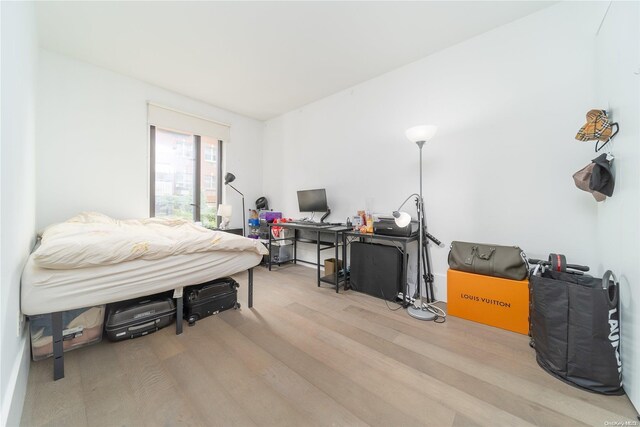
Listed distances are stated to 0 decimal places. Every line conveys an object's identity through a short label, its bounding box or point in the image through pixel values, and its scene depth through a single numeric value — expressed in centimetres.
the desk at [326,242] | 282
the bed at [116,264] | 132
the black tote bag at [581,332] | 126
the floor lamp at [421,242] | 222
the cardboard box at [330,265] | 321
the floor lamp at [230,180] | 377
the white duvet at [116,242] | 136
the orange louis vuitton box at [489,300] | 186
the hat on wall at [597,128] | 150
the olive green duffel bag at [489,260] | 190
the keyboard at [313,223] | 316
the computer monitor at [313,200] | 349
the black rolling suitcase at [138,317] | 170
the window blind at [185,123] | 333
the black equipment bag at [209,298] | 202
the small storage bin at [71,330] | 147
